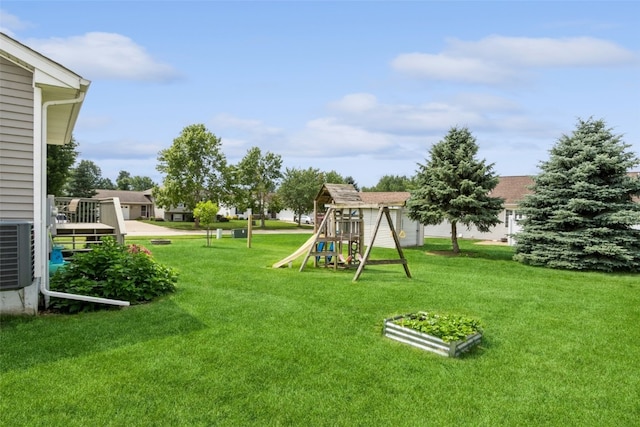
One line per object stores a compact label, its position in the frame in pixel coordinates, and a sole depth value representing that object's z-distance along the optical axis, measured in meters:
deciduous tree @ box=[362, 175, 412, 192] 75.69
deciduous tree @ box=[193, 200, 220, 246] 24.01
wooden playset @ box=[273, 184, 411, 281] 12.73
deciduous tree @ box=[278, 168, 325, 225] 48.34
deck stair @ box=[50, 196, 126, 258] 8.97
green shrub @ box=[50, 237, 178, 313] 6.64
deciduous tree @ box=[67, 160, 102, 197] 46.97
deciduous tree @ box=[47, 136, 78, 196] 27.48
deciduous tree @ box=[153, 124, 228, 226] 42.00
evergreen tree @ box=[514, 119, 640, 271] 14.16
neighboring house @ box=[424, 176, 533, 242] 28.30
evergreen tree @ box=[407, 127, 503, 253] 18.25
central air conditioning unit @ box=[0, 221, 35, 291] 5.42
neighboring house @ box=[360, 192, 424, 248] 22.28
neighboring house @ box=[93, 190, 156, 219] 58.49
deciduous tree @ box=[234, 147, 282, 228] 46.81
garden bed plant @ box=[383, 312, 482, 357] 5.22
